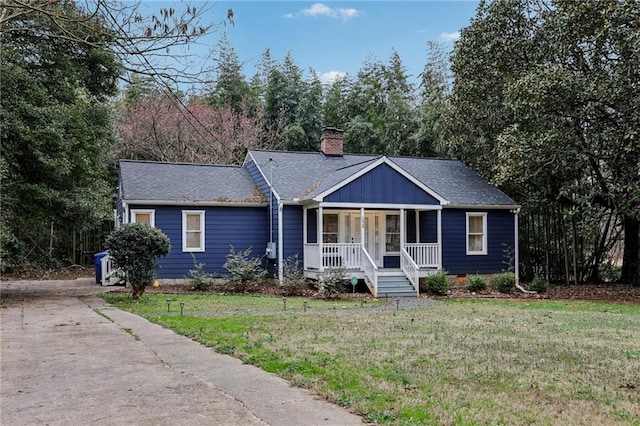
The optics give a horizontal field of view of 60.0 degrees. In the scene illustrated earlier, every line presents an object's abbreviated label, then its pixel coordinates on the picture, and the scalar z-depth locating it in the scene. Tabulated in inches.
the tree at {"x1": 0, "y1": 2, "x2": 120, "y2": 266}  513.7
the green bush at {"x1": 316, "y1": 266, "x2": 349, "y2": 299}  600.7
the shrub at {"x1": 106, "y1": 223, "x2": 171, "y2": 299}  516.7
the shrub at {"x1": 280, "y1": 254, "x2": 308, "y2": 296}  628.7
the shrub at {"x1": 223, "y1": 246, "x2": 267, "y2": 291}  642.8
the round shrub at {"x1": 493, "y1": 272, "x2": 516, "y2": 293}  714.2
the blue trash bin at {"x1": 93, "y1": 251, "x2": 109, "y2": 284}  734.5
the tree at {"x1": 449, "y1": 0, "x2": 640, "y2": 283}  619.5
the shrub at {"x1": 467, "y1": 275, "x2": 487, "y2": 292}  705.6
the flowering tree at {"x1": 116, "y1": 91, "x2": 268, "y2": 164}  1113.4
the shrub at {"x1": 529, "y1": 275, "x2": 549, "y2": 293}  721.6
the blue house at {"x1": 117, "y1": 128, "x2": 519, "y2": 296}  676.1
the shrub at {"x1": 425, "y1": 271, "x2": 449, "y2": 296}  666.8
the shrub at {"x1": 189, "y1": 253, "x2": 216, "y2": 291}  645.9
